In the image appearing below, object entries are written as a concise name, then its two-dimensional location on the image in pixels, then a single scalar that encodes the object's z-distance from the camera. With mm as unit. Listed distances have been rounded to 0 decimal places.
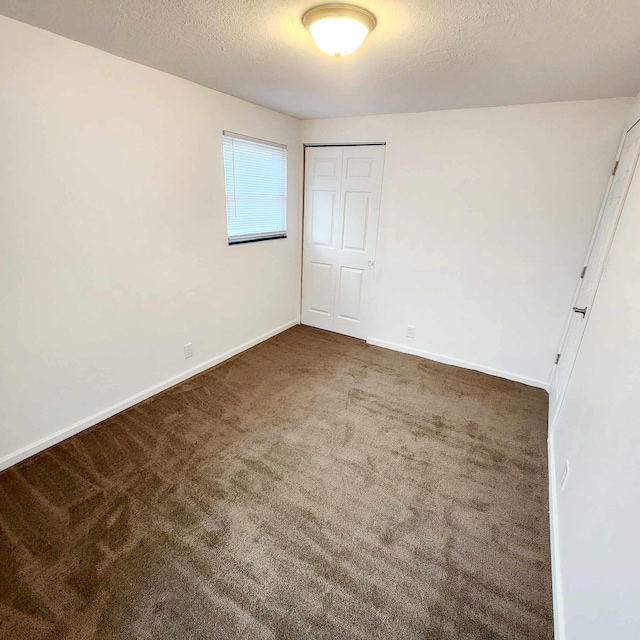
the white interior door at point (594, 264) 1967
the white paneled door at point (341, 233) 3402
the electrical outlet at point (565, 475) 1664
